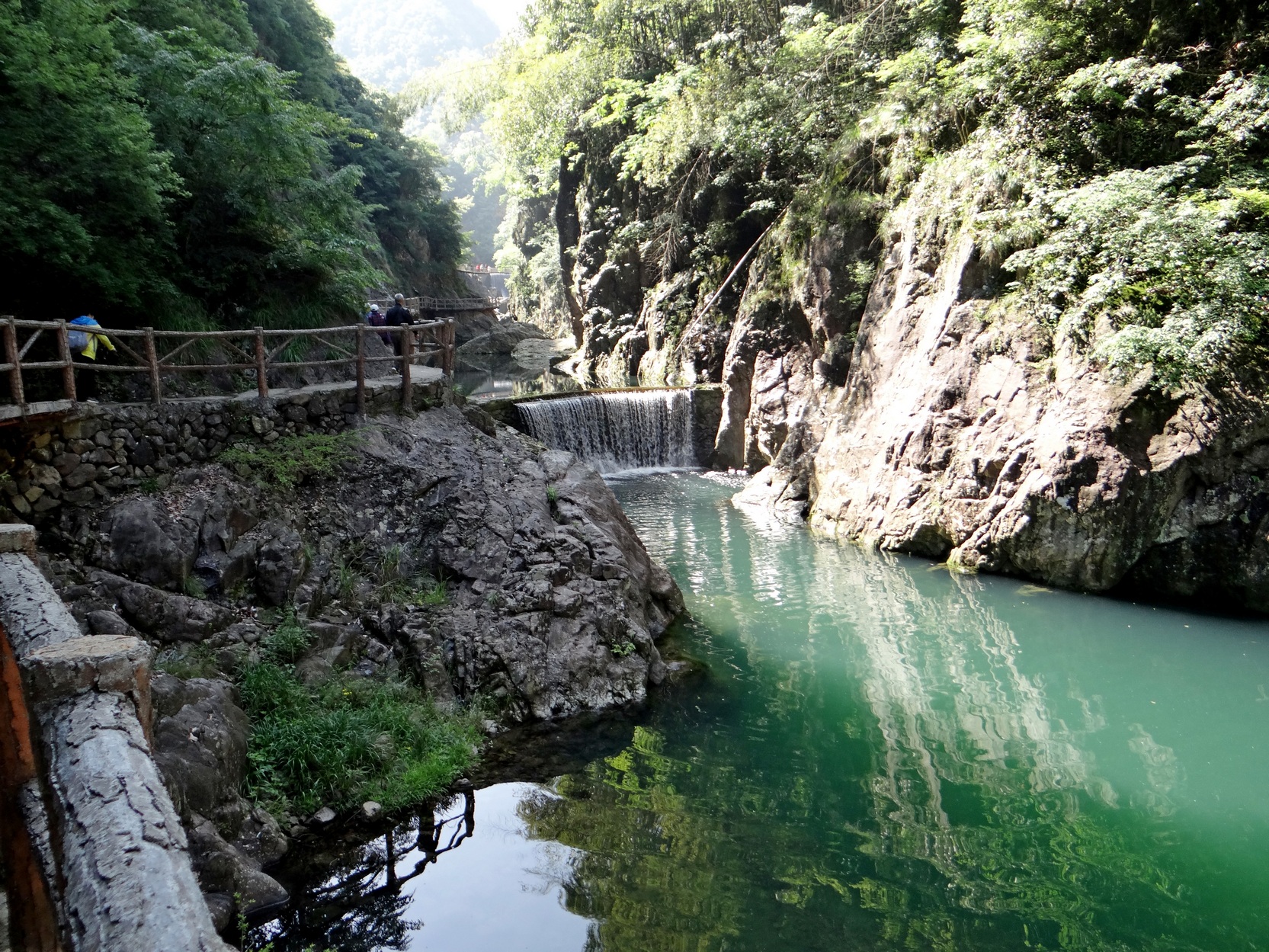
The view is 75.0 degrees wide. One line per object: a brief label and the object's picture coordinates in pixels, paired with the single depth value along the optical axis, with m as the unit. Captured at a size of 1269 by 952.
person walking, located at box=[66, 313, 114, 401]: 8.30
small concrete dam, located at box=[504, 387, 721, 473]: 19.84
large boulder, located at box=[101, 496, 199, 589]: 7.40
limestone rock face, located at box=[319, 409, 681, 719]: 8.30
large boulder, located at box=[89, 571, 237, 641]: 7.09
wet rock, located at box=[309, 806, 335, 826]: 6.32
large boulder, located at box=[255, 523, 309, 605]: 8.04
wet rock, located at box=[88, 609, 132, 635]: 6.48
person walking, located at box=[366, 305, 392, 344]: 14.04
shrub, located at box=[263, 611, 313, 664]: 7.49
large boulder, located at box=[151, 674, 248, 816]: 5.65
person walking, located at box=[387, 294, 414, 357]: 12.61
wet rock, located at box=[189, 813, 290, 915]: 5.20
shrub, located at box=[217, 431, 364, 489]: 8.70
